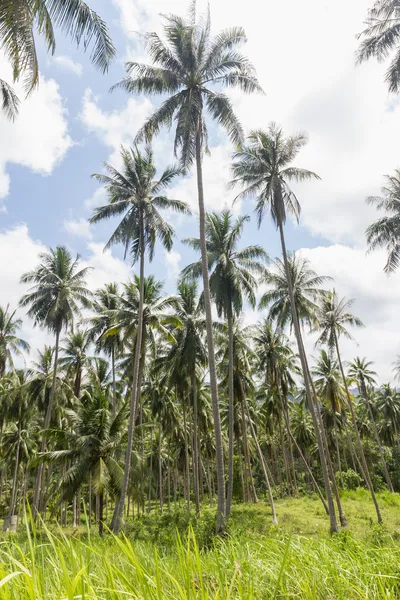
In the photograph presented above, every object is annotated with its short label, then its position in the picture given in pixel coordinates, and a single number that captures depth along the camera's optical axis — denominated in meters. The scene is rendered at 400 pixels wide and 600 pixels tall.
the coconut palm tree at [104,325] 27.47
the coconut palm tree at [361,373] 34.94
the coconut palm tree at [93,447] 18.53
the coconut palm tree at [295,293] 24.16
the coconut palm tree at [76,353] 30.33
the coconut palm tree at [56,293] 26.56
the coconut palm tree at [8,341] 30.50
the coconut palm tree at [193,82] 15.98
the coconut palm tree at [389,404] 43.75
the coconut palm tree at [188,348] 24.75
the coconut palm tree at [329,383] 30.11
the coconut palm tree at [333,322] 27.42
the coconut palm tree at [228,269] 21.05
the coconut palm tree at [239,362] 26.62
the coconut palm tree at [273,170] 20.09
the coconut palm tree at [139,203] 21.50
